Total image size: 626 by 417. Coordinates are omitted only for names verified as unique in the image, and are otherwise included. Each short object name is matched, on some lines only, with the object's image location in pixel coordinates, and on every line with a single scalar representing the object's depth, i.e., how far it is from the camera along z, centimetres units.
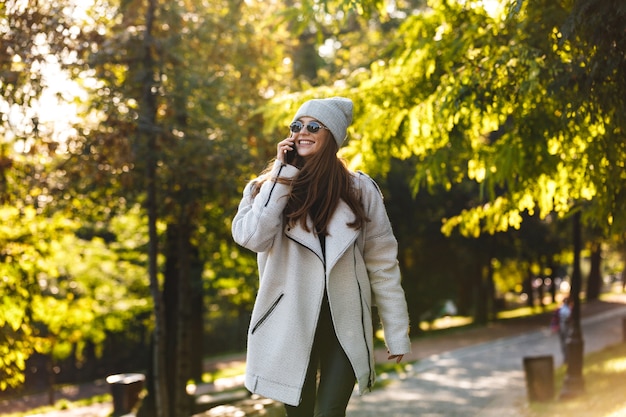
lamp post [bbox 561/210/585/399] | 1293
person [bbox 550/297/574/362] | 1772
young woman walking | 349
